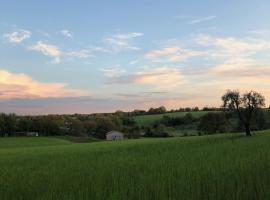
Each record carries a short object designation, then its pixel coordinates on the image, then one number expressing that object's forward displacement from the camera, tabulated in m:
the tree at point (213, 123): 58.83
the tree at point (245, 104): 28.88
